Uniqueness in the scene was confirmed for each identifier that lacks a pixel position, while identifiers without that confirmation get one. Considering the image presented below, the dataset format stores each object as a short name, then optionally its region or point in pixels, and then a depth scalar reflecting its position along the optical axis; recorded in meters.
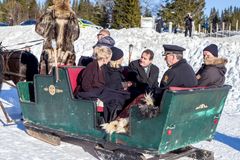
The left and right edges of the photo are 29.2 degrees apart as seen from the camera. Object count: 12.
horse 8.99
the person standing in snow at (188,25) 19.37
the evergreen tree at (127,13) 35.59
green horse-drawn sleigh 5.14
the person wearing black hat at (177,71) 5.34
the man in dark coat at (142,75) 6.61
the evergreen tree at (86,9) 51.34
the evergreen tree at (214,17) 59.41
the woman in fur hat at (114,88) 5.88
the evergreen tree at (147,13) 45.28
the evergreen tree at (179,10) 34.31
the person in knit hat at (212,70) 5.96
